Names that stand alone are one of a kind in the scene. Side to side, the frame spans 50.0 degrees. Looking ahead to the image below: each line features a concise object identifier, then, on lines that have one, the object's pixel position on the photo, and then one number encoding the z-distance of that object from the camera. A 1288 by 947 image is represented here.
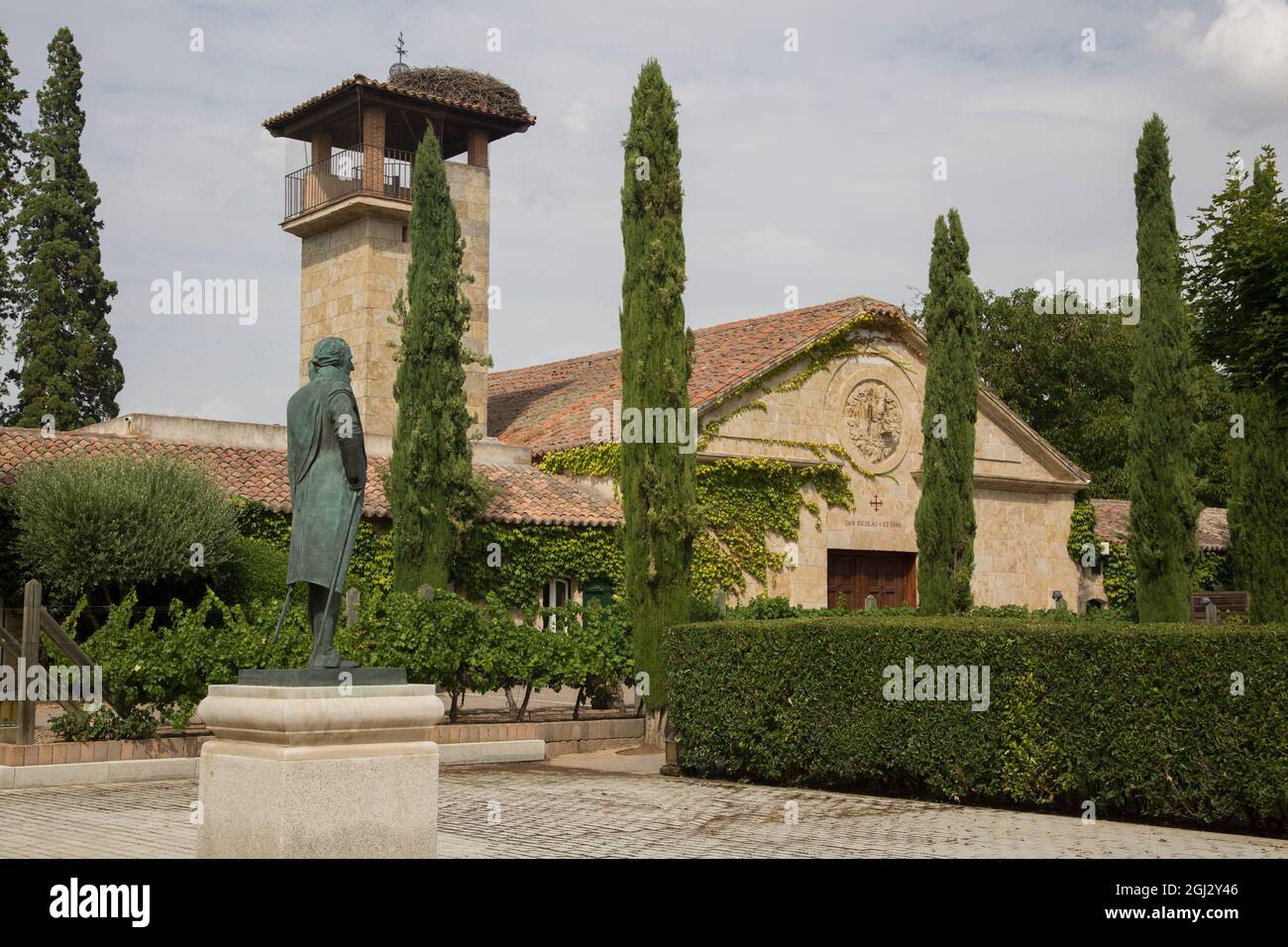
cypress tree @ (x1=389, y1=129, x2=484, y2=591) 24.19
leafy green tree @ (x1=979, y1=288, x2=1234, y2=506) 45.03
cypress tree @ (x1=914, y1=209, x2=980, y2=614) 23.78
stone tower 29.95
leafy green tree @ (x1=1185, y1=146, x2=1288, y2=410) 14.14
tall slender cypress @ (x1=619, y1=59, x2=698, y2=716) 17.47
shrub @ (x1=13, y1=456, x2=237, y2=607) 20.92
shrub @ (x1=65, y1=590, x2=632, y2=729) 14.27
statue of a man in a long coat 8.48
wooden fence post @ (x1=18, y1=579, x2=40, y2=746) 13.32
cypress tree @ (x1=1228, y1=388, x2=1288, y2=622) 29.36
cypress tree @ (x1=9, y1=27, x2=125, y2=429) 35.56
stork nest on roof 31.55
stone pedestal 7.65
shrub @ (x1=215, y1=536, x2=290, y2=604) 22.88
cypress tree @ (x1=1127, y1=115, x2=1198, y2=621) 25.70
